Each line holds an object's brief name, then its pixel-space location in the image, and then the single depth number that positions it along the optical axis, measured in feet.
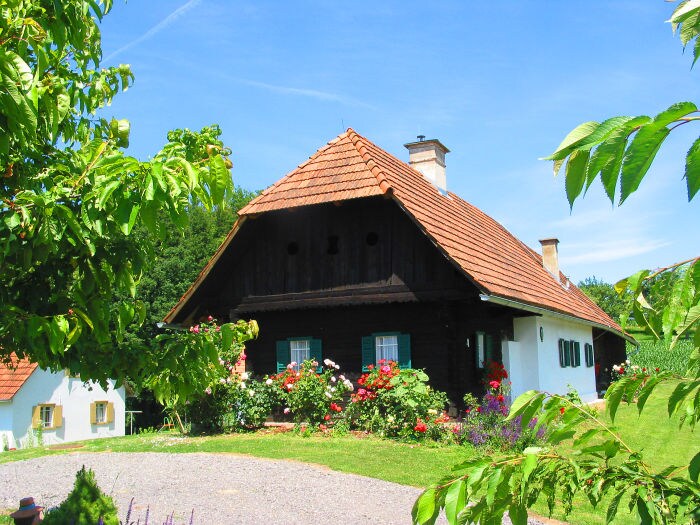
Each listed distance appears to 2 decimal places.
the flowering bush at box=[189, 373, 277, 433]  49.44
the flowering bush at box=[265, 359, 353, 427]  48.19
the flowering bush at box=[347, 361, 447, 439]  43.91
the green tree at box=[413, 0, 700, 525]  4.58
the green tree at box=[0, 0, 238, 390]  9.67
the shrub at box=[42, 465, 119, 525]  18.79
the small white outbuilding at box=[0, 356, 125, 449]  95.55
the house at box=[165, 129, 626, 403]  49.47
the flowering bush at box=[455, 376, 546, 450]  39.91
